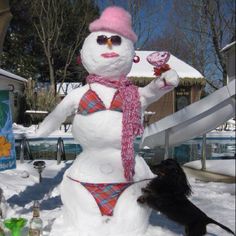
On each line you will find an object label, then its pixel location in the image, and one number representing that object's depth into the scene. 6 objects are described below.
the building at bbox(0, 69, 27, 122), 18.09
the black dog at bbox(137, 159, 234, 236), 2.99
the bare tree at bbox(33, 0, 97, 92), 20.61
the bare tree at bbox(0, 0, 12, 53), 3.67
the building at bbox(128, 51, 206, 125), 17.56
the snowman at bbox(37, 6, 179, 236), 3.26
